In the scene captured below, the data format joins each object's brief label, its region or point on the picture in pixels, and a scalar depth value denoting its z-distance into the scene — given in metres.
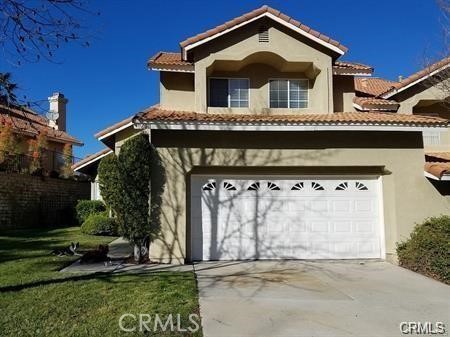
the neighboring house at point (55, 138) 24.44
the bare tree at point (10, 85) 6.38
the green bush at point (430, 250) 9.70
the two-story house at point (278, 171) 11.45
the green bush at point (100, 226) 18.00
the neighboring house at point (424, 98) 14.09
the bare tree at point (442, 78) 14.46
